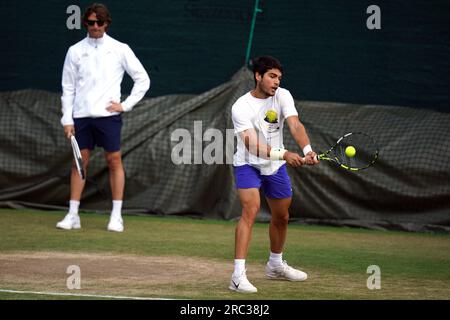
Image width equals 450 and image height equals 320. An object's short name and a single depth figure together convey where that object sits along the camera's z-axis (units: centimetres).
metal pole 2467
